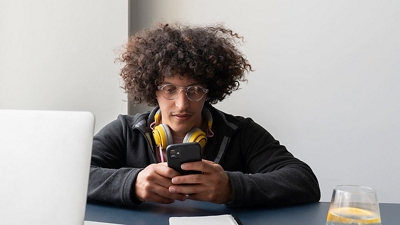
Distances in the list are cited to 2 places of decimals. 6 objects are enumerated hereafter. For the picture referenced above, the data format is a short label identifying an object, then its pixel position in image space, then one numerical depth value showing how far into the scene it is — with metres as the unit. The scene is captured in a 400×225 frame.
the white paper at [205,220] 1.14
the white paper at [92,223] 1.16
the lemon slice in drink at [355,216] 0.87
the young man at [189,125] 1.45
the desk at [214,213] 1.23
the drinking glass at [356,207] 0.87
